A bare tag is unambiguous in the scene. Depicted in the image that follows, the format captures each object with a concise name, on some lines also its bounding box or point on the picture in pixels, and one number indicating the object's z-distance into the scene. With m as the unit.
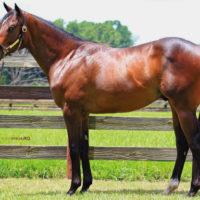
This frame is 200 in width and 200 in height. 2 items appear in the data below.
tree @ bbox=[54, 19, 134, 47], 159.95
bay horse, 7.44
